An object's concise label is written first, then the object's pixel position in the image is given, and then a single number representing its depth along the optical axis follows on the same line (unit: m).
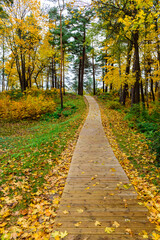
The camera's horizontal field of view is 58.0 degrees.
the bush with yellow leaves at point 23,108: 13.32
